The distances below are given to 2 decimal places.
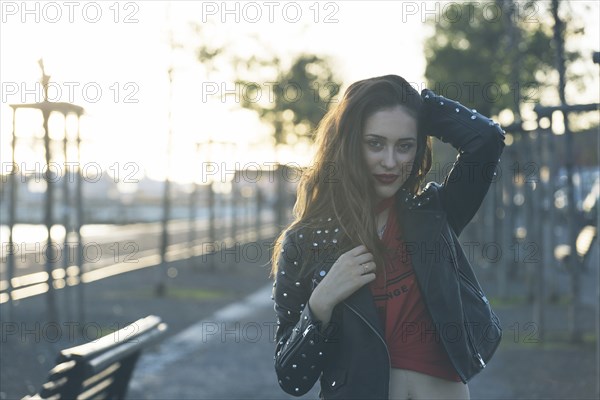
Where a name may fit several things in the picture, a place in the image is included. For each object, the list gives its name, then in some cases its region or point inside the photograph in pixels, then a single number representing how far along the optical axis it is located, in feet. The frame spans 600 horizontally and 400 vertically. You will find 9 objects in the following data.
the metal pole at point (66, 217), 35.45
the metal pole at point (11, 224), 33.68
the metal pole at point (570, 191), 34.37
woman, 8.10
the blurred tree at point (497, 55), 52.16
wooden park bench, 14.65
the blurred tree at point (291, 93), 80.28
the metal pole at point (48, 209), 32.68
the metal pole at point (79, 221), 36.04
